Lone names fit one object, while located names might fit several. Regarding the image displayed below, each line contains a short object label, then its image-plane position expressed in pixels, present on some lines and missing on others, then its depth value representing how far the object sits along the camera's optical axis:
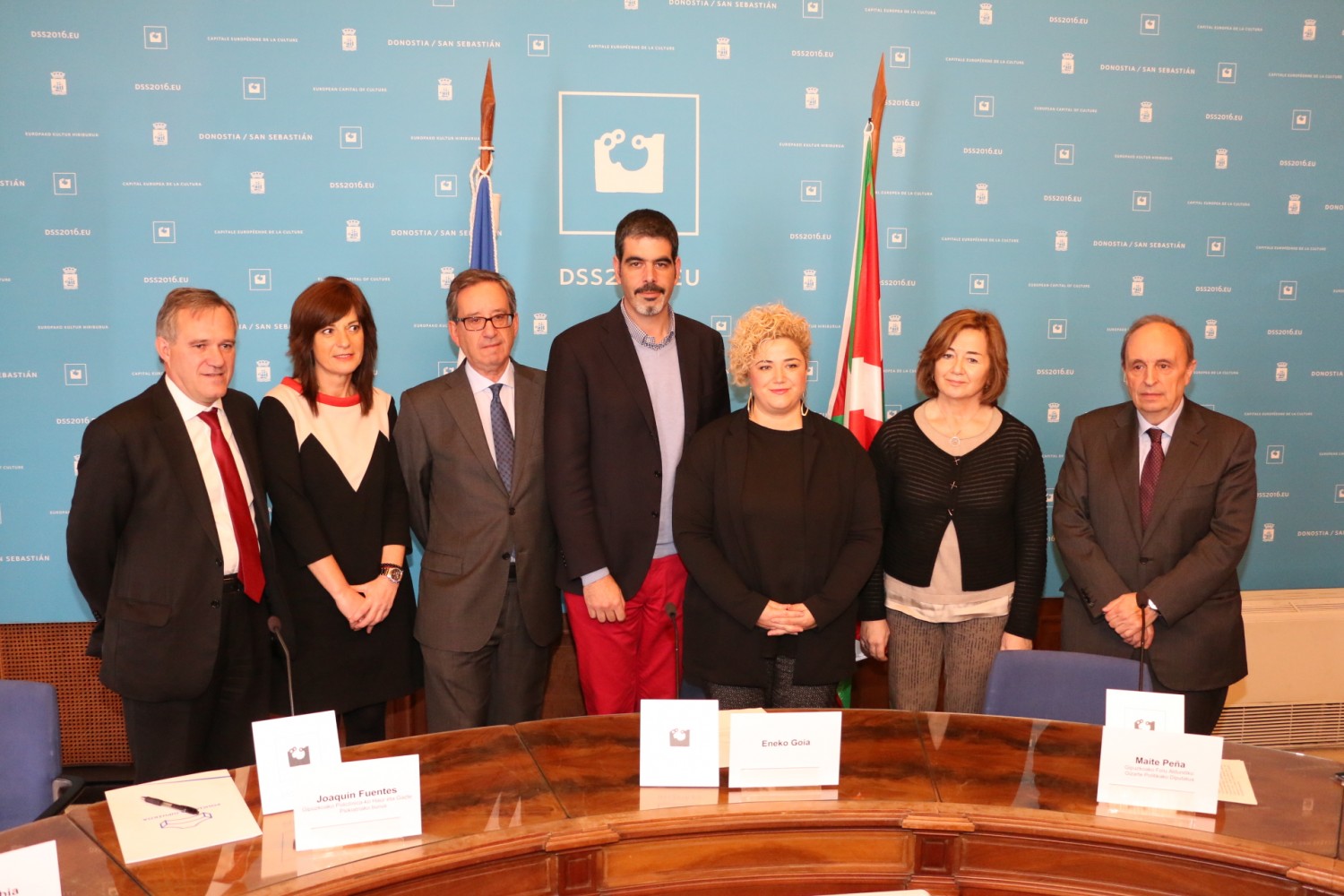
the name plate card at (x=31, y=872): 1.50
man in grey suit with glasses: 2.90
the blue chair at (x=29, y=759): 2.25
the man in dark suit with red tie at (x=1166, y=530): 2.91
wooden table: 1.70
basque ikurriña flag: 3.80
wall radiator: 4.09
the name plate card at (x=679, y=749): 1.94
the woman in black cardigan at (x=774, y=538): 2.68
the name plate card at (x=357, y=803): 1.72
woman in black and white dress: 2.79
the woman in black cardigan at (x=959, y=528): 2.88
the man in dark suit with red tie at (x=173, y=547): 2.51
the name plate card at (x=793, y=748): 1.94
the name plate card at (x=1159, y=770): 1.88
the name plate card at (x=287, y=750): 1.80
